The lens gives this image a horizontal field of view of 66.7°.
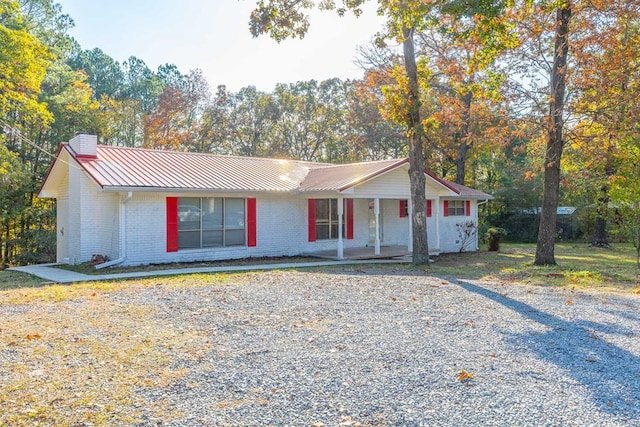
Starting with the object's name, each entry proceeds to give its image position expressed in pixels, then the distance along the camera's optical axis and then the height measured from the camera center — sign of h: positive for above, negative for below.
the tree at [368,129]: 26.19 +5.87
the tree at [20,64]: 16.48 +5.78
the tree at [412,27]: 9.34 +4.20
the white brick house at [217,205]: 13.25 +0.64
